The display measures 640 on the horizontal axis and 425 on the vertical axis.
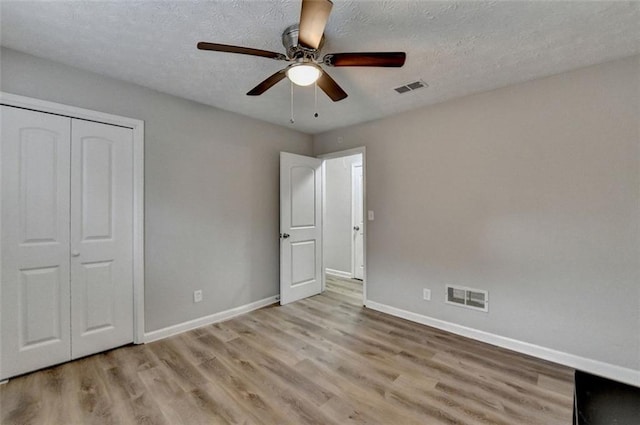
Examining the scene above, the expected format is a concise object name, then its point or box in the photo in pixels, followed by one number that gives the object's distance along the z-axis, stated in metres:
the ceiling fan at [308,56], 1.45
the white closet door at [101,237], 2.34
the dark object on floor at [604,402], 1.78
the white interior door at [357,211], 5.20
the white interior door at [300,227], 3.76
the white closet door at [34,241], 2.06
